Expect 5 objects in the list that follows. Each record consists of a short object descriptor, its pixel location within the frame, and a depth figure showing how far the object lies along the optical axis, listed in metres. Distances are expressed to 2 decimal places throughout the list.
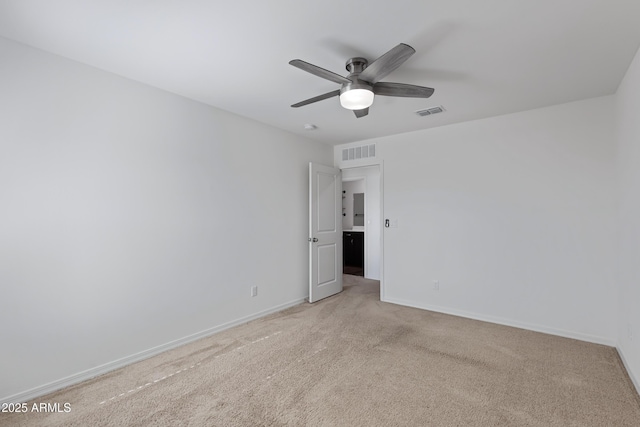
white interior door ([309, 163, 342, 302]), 4.46
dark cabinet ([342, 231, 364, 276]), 6.99
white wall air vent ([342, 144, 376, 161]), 4.67
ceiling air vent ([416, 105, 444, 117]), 3.36
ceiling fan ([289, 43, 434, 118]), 1.91
